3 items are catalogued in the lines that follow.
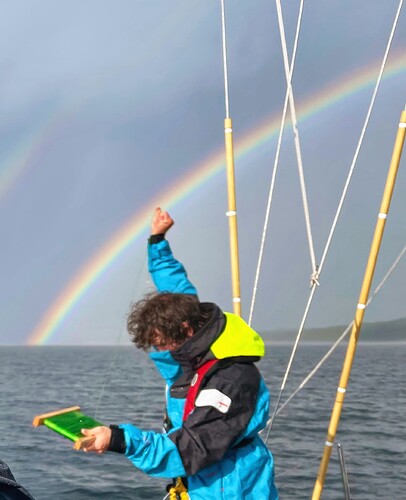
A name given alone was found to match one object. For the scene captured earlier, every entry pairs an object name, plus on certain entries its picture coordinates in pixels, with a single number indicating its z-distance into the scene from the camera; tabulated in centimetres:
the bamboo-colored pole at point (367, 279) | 460
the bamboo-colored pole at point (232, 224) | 500
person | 297
